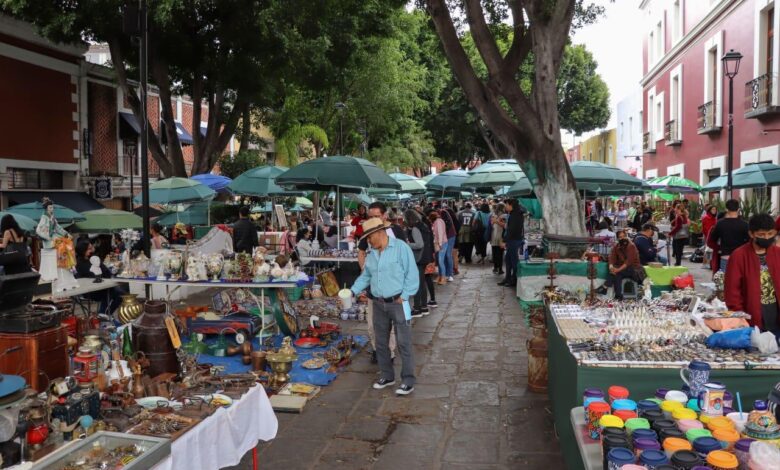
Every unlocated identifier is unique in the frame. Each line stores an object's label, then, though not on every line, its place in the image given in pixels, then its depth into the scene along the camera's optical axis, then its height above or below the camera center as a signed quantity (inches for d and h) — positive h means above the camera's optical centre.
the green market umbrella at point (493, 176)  569.0 +39.0
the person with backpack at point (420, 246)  372.2 -14.9
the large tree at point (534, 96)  434.9 +85.7
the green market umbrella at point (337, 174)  408.8 +29.9
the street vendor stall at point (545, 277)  410.0 -38.0
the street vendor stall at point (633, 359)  157.5 -35.9
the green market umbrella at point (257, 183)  538.0 +32.4
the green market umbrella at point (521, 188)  545.0 +26.2
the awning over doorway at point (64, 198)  655.8 +26.7
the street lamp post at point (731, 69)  561.3 +135.1
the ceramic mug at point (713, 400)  127.3 -36.1
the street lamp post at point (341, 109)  937.3 +165.8
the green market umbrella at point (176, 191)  543.5 +26.0
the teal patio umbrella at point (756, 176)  540.7 +35.7
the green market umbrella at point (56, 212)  469.7 +7.8
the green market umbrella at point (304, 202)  922.1 +26.9
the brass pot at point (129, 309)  264.1 -35.7
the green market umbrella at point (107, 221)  453.1 +0.8
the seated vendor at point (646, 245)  418.9 -17.2
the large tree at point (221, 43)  561.3 +173.4
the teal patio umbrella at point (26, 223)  402.6 -0.1
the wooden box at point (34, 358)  155.6 -32.8
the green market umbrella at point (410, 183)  736.3 +43.0
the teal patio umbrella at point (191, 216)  690.8 +6.3
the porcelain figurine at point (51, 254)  333.7 -16.1
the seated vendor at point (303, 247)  475.2 -19.4
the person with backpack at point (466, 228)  695.1 -9.0
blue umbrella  619.2 +39.1
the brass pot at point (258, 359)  269.3 -57.6
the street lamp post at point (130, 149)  894.4 +101.2
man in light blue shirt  251.9 -25.2
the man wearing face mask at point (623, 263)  376.2 -26.3
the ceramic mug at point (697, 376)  135.7 -33.5
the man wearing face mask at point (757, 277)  199.9 -18.5
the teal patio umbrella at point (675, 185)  751.1 +38.5
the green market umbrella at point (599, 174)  487.8 +33.9
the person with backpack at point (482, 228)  706.2 -9.4
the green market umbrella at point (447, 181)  686.1 +41.3
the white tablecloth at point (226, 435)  137.3 -50.7
